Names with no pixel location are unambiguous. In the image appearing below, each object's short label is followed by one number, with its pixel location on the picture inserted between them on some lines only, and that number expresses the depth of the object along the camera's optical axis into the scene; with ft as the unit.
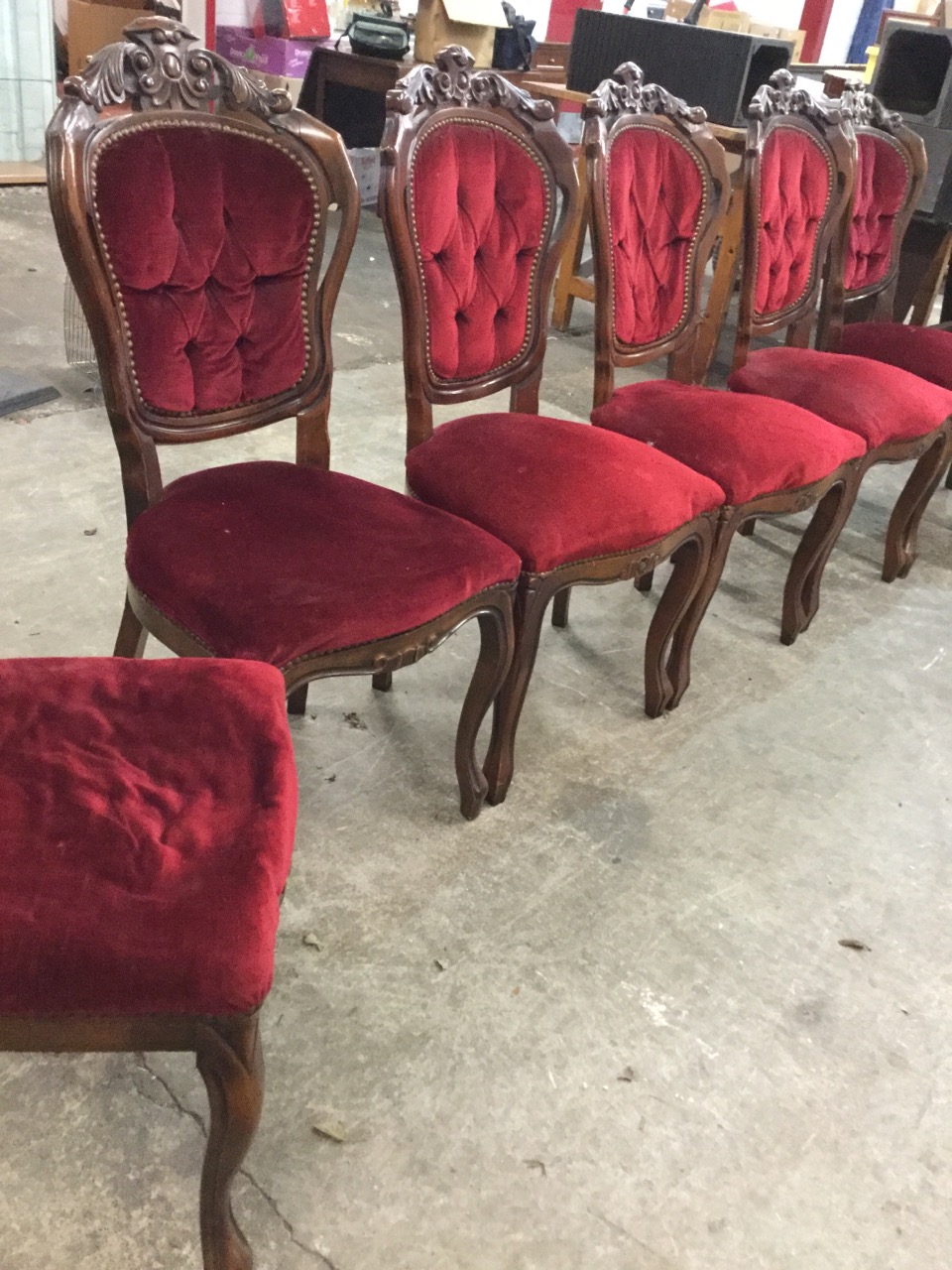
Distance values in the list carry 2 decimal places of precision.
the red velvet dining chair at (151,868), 2.62
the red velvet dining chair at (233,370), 4.17
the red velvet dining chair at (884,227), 8.55
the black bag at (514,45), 15.48
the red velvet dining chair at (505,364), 5.17
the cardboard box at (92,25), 15.90
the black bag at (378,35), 15.28
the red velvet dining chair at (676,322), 6.20
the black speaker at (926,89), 11.12
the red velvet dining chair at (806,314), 7.24
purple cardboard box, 16.80
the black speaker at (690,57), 11.38
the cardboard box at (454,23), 14.49
